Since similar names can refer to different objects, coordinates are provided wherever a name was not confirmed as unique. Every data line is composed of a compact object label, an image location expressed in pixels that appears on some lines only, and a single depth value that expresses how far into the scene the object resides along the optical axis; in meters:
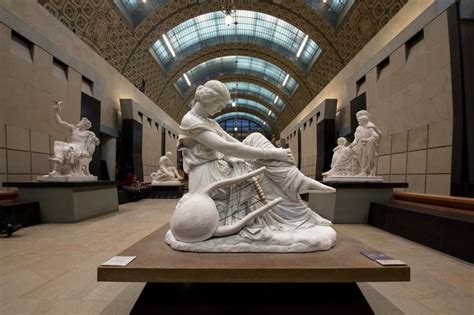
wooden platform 1.88
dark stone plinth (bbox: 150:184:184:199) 13.21
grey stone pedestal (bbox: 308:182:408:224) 6.20
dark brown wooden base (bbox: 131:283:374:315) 2.04
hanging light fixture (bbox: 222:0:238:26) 10.74
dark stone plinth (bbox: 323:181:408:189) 6.18
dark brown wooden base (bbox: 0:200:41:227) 5.06
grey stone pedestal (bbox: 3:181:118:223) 6.00
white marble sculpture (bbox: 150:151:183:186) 12.95
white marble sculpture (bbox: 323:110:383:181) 6.57
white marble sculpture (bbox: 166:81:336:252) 2.24
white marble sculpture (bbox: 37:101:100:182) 6.46
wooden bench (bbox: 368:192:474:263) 3.58
